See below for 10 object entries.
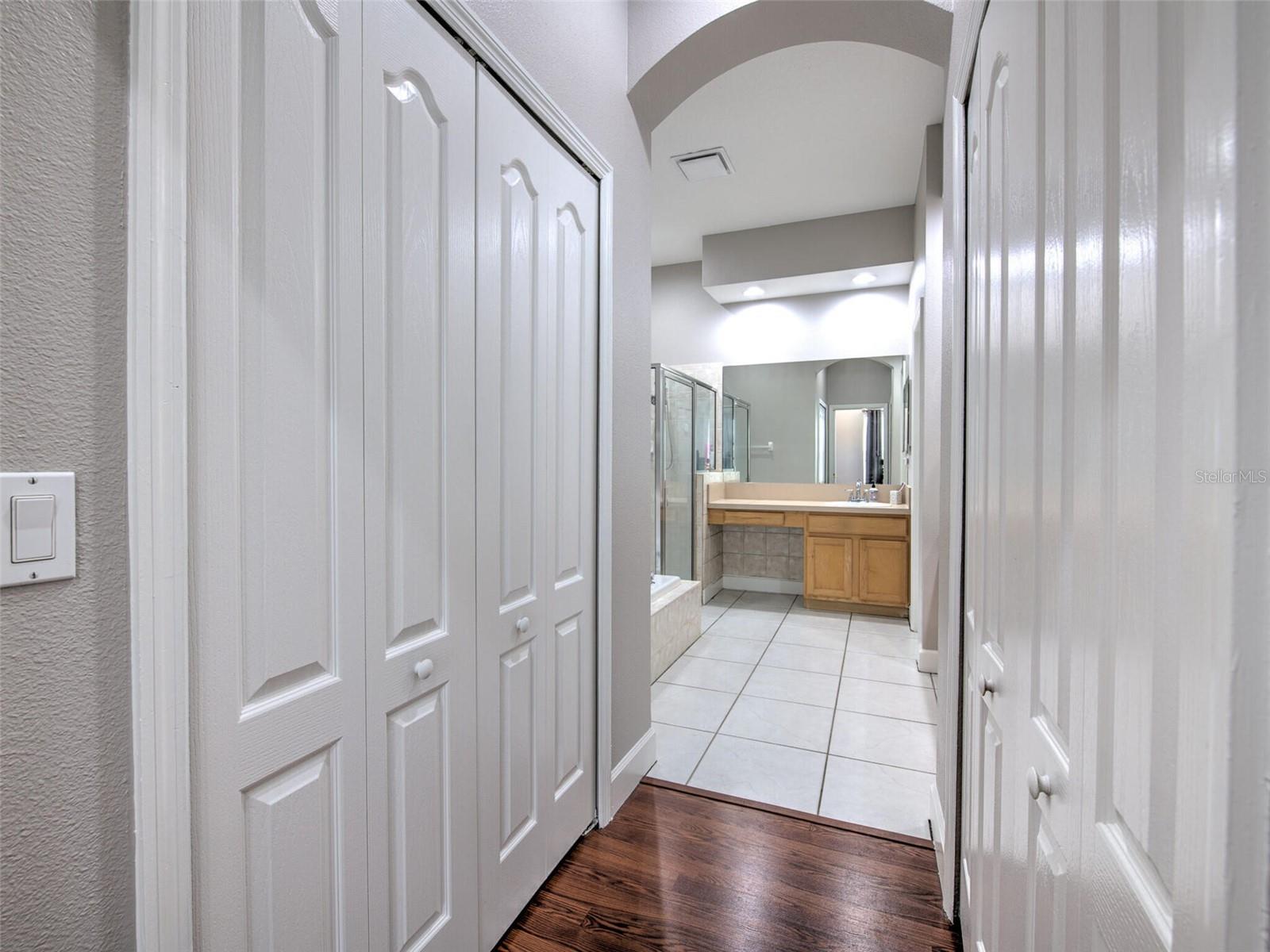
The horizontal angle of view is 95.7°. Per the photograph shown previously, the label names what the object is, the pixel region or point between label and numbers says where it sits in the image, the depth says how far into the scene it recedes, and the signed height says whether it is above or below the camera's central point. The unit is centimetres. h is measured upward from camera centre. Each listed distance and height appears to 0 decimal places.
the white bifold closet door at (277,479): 75 -1
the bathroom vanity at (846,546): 412 -57
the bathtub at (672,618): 315 -88
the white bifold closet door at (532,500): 134 -8
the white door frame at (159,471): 68 +0
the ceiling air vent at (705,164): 320 +175
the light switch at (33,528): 59 -6
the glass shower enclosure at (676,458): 400 +9
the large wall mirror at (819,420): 450 +40
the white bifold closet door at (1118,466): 33 +0
